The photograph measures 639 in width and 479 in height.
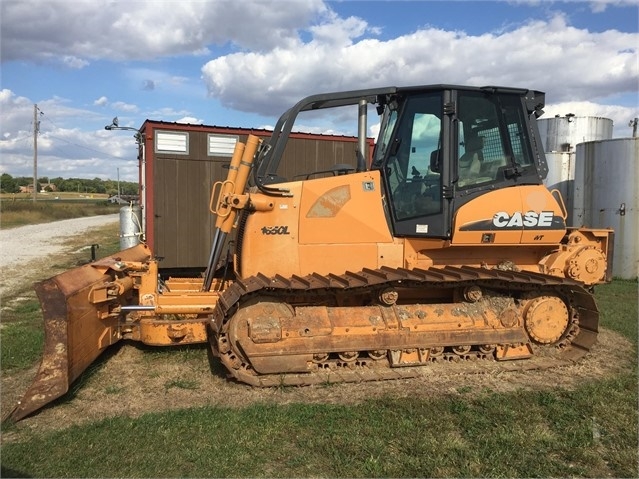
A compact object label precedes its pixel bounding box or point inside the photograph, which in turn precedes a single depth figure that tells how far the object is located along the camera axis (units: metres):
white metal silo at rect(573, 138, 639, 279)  12.33
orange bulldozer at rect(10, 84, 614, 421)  5.22
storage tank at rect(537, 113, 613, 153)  15.92
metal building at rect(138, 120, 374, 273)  10.11
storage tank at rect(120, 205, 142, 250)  9.89
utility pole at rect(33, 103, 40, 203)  45.12
